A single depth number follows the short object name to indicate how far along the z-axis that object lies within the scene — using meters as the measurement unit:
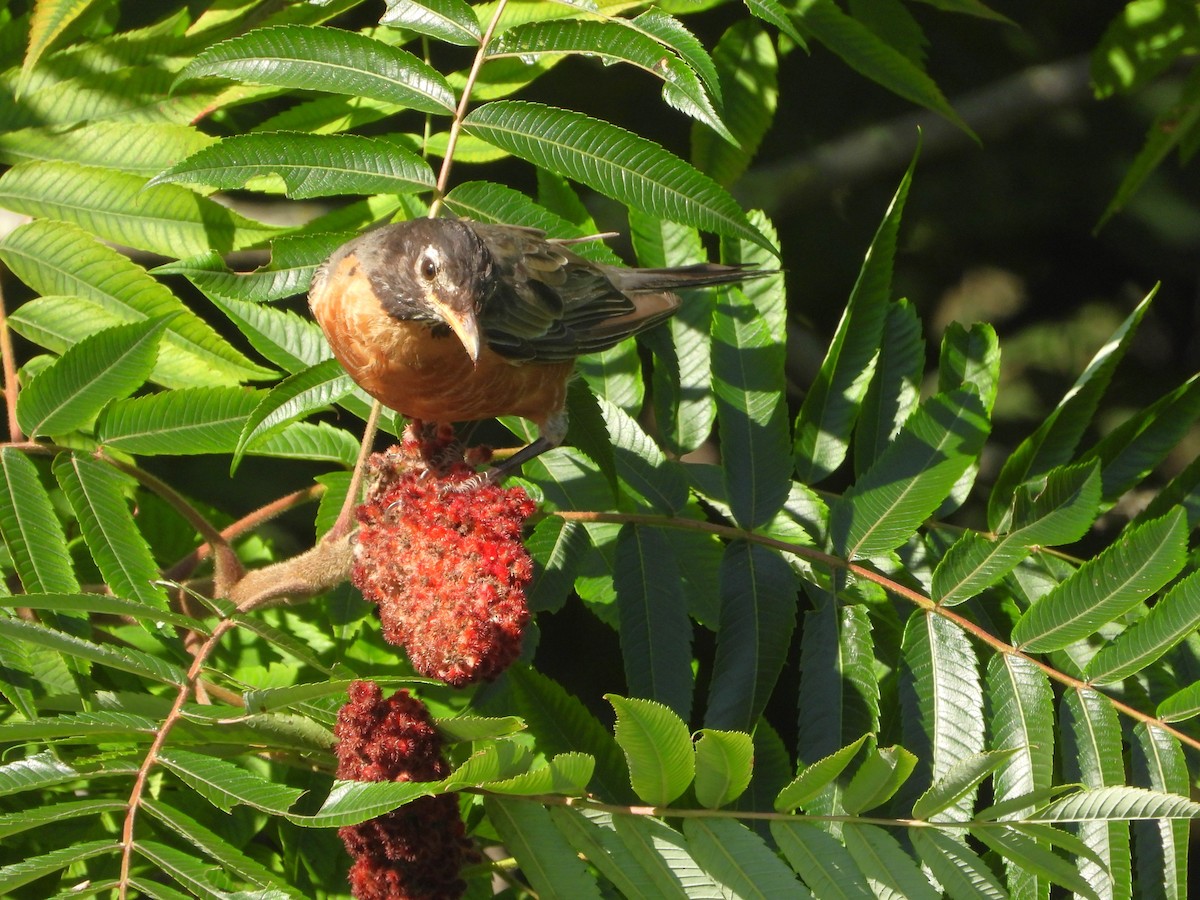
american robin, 5.62
